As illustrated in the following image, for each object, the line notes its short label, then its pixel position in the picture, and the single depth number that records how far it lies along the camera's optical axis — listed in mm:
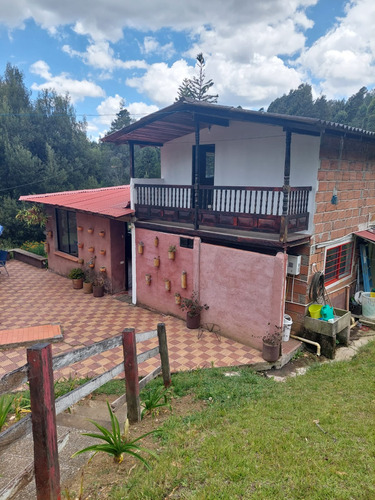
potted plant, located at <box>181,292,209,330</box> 8352
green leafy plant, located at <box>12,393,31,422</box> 4137
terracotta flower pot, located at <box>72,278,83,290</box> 11601
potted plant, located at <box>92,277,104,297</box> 10814
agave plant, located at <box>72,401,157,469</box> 3039
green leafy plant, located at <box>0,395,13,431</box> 3390
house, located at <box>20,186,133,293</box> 10734
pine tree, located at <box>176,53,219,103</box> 37781
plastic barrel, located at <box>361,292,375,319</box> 9625
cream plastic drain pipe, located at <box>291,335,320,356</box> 7536
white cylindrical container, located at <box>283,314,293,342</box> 7504
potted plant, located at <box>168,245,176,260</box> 8781
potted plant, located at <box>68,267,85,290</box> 11609
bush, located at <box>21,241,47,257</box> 16719
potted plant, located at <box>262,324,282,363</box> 6832
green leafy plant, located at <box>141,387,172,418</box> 4281
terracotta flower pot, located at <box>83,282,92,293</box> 11141
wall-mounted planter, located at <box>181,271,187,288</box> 8609
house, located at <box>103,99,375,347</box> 7125
